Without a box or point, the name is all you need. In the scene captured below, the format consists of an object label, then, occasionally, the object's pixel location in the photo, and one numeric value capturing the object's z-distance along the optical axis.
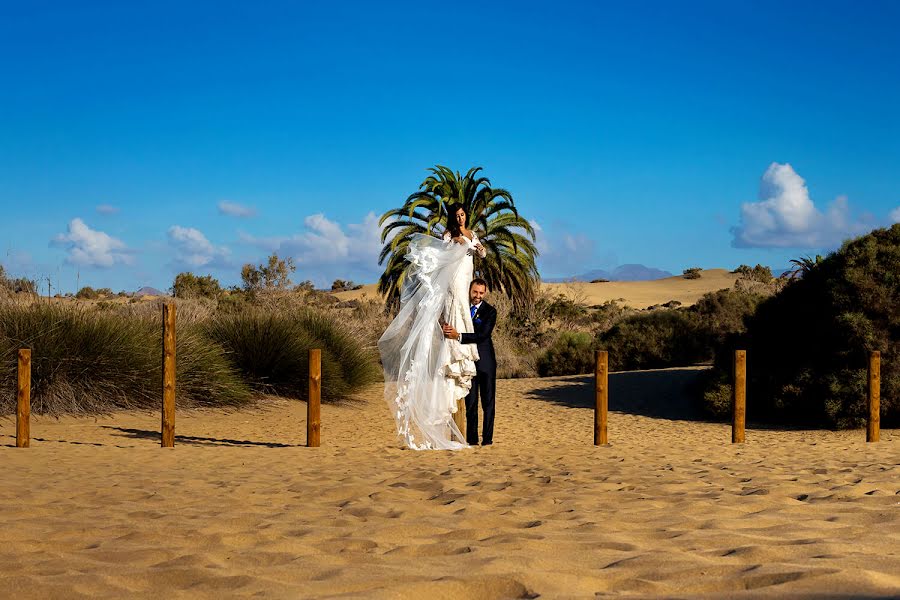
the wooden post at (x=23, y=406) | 10.49
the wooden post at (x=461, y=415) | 10.26
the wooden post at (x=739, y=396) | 11.41
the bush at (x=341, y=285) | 69.12
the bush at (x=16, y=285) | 16.39
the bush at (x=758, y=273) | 47.26
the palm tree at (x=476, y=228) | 28.69
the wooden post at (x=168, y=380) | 10.57
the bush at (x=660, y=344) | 22.02
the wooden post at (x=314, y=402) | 10.57
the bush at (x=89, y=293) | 43.03
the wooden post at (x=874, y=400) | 12.25
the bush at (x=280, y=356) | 16.75
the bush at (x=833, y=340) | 14.10
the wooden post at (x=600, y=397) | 10.88
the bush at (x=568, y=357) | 22.83
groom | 9.59
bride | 9.55
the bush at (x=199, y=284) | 40.22
